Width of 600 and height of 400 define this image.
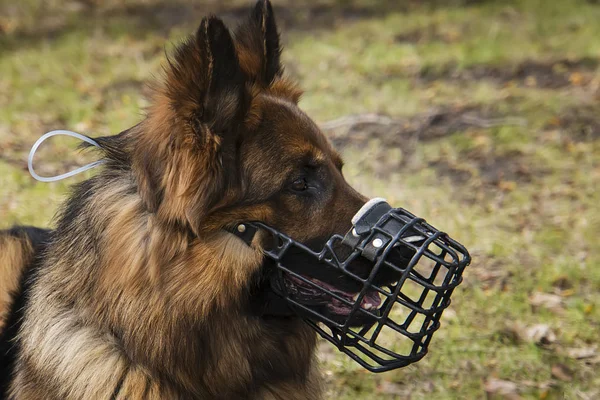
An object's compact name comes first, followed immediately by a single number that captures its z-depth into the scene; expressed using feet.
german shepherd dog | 8.54
